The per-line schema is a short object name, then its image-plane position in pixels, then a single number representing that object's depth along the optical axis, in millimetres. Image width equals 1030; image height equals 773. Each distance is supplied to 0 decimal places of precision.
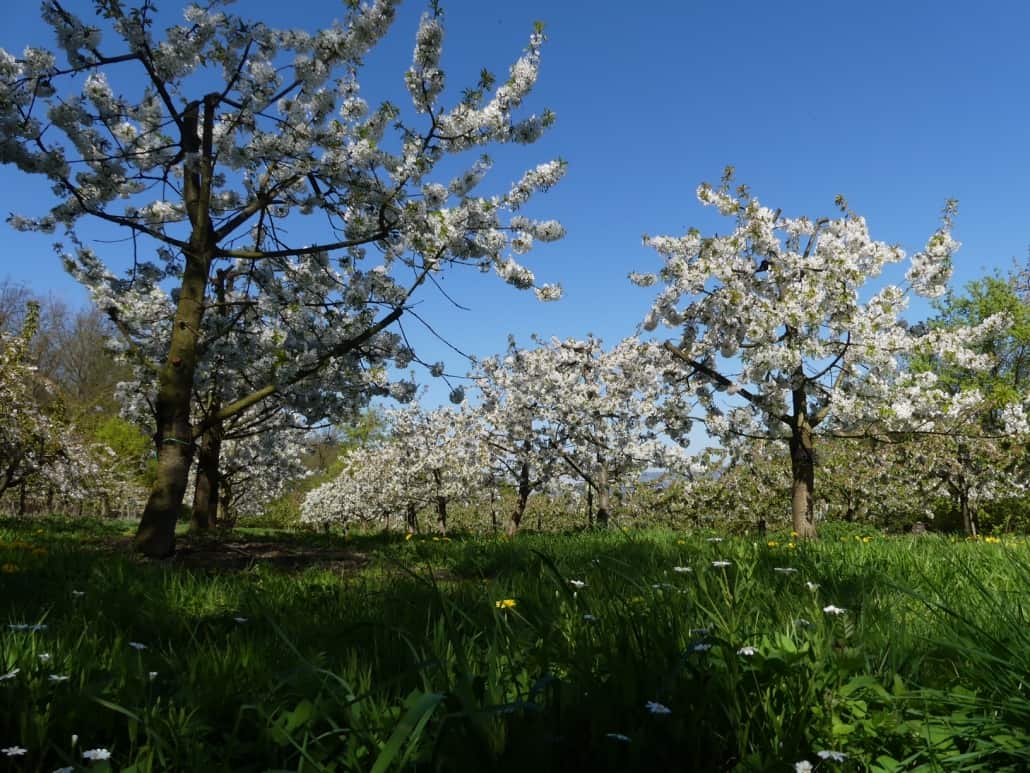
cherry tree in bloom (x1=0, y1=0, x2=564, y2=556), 6738
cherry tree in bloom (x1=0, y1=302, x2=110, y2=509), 15961
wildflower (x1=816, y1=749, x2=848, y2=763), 1461
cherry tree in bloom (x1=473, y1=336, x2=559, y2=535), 20688
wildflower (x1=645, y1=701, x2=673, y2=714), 1561
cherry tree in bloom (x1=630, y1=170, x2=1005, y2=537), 10078
